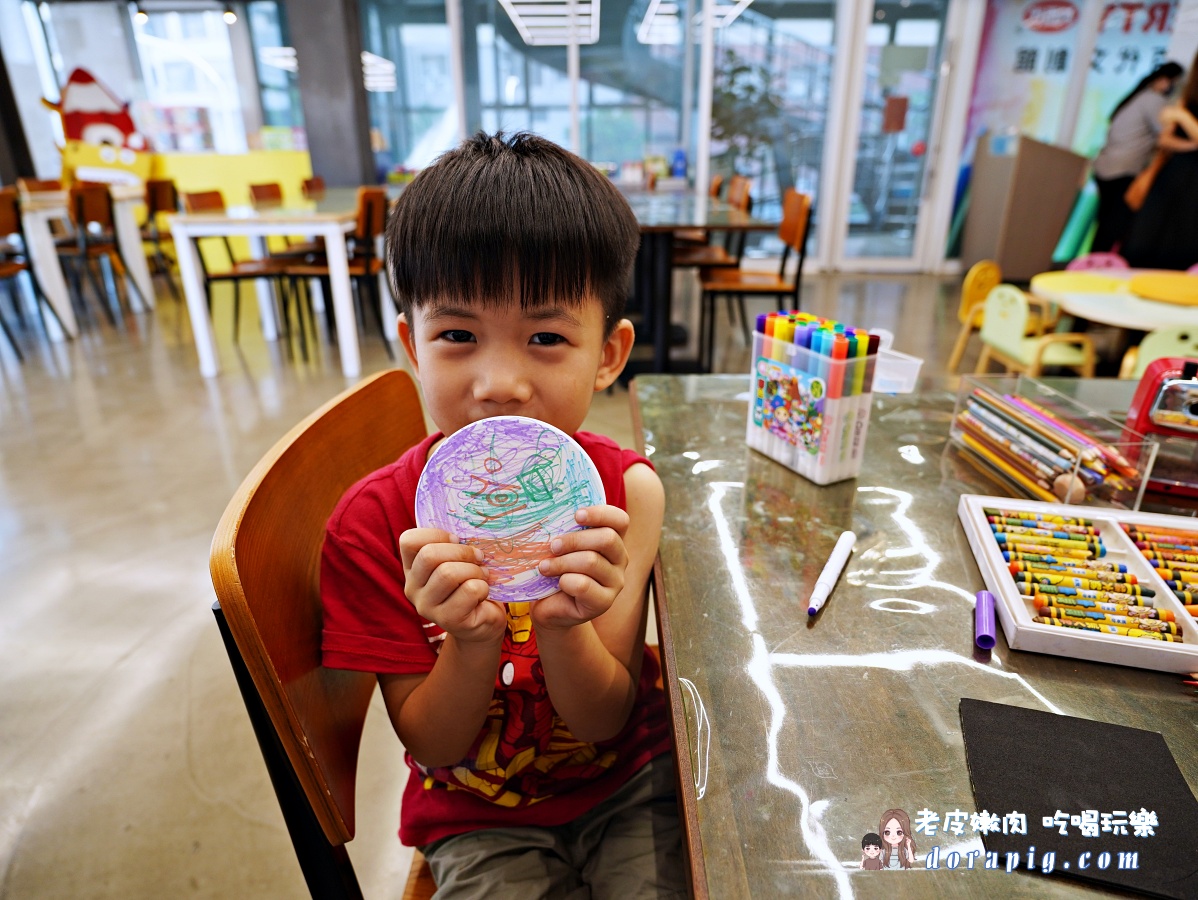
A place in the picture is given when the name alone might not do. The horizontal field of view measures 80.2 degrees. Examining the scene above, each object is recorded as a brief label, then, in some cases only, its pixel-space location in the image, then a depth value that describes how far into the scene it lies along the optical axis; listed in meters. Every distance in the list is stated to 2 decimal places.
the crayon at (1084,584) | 0.73
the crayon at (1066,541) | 0.80
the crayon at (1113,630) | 0.66
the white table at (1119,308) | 2.55
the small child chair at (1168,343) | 2.15
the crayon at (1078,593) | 0.71
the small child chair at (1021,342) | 2.95
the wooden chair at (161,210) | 6.15
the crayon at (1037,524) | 0.83
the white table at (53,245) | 5.01
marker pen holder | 0.98
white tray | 0.65
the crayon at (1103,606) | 0.69
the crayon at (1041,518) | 0.86
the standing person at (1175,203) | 4.50
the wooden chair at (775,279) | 4.11
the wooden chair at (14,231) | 4.52
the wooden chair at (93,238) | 5.41
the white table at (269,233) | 4.00
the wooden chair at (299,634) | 0.59
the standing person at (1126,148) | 5.12
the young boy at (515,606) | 0.70
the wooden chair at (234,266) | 4.46
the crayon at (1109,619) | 0.67
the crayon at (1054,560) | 0.77
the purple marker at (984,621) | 0.69
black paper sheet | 0.48
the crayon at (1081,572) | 0.74
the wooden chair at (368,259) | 4.34
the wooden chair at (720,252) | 4.77
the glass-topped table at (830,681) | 0.50
